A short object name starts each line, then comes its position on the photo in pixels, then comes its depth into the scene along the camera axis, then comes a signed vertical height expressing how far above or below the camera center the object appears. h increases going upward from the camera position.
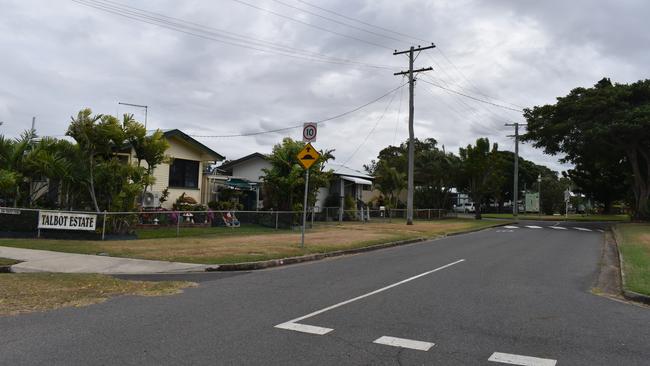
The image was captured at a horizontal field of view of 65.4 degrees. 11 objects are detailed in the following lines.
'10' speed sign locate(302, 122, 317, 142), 15.27 +2.13
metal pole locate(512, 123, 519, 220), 46.03 +3.21
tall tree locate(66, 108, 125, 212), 17.64 +2.03
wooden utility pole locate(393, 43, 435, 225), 31.80 +4.71
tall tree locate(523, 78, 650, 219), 33.66 +6.02
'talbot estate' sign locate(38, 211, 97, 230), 16.44 -0.90
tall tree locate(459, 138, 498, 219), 44.66 +3.63
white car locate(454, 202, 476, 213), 74.55 +0.17
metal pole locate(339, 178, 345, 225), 33.19 -0.04
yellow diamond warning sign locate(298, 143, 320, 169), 15.38 +1.40
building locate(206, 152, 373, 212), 28.78 +1.29
